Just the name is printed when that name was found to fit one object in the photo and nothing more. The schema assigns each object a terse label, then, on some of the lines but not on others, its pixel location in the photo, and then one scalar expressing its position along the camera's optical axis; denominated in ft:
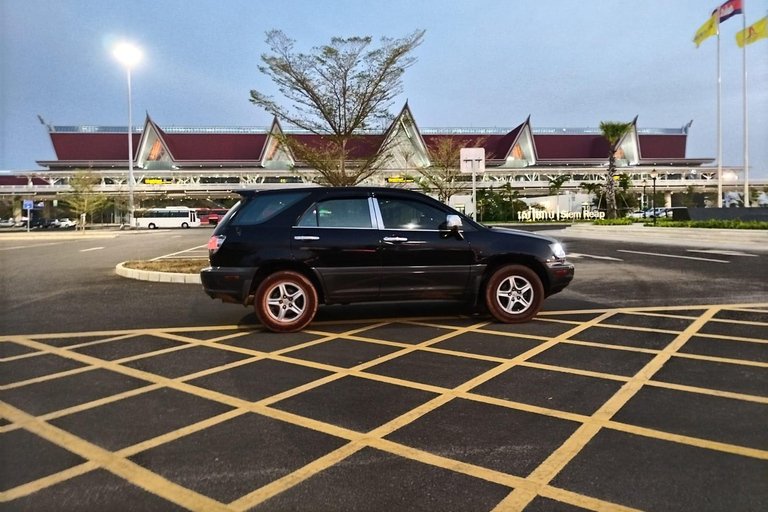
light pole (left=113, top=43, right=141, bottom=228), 101.04
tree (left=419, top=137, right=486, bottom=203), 124.88
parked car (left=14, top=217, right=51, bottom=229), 195.17
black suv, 18.58
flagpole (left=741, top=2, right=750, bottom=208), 86.21
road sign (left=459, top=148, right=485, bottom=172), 45.91
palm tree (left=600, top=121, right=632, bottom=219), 107.65
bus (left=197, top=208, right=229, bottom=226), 201.75
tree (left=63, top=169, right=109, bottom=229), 128.16
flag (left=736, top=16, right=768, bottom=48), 84.07
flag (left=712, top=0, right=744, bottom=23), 85.26
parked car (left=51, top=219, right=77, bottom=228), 195.25
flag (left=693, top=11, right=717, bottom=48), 92.48
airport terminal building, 195.21
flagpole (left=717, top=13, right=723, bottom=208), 91.50
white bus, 175.73
